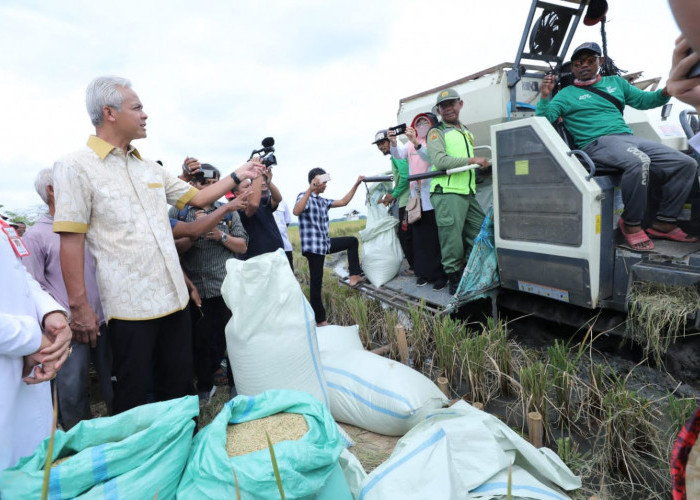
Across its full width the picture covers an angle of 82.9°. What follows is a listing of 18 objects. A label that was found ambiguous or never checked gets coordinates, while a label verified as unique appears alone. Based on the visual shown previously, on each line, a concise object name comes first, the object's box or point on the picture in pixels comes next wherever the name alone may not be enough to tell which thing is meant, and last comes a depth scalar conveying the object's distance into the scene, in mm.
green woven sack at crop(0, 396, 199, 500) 941
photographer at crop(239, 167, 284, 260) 3332
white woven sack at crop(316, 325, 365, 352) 2977
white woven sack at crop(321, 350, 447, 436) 2094
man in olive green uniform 3557
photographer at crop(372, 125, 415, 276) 4383
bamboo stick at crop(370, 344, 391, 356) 3172
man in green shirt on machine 2607
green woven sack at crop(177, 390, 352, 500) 1027
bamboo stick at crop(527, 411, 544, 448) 1924
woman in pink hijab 4008
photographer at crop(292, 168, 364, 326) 3969
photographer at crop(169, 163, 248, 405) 2826
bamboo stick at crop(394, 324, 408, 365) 3053
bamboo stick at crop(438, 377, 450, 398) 2410
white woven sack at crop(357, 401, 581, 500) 1348
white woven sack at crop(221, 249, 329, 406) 2031
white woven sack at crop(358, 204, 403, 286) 4410
